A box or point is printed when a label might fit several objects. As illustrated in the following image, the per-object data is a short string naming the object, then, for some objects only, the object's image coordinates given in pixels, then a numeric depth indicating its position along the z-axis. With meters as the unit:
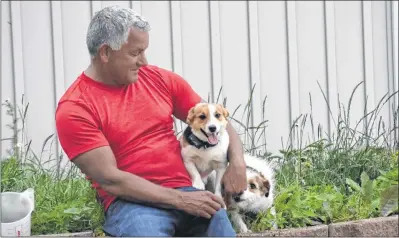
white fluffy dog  7.59
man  6.74
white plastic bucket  7.41
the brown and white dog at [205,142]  7.27
